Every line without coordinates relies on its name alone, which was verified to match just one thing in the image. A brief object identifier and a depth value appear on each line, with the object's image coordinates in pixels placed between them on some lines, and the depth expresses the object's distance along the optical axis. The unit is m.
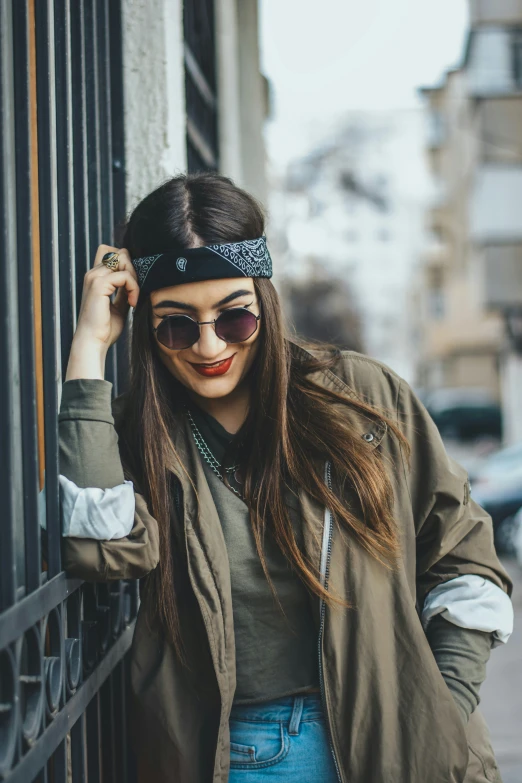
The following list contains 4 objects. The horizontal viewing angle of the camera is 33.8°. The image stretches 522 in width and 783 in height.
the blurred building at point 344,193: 24.05
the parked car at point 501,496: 9.85
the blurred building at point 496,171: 18.30
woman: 1.85
